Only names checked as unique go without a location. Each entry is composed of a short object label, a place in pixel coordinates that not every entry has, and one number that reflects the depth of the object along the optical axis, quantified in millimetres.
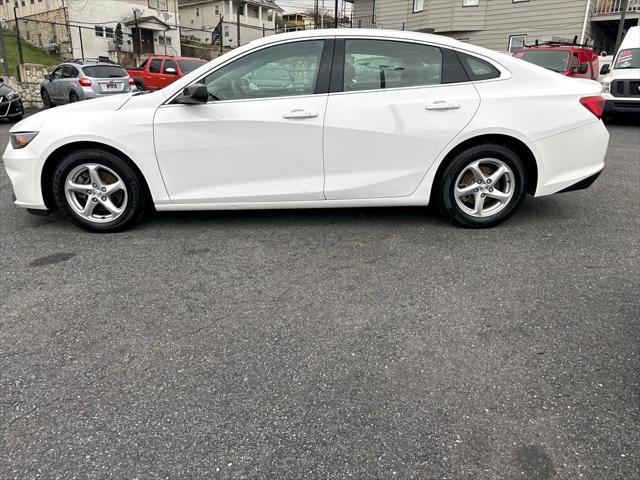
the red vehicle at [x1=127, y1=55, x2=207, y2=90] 18953
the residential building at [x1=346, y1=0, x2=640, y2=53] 22422
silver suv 15789
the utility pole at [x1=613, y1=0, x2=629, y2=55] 19047
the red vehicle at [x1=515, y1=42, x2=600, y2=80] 12727
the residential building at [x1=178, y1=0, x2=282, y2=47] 49438
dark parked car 12414
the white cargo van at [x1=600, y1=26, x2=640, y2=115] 11766
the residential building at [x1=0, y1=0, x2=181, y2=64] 32406
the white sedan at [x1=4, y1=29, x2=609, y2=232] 4145
